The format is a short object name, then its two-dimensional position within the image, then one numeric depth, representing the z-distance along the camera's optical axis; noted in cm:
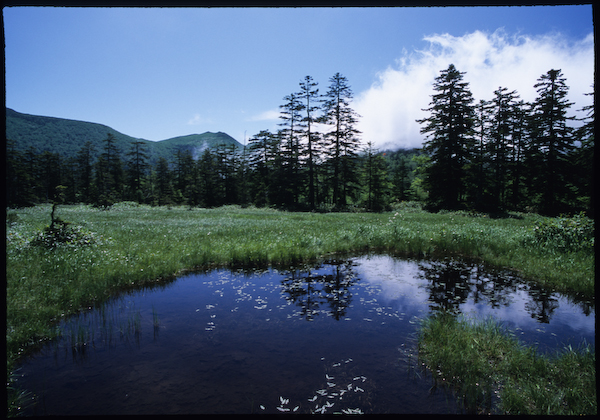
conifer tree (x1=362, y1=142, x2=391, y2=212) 4991
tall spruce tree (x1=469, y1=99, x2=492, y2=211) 3275
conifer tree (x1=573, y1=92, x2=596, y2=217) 3057
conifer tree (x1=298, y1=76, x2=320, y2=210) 4334
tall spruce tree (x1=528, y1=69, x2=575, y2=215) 3005
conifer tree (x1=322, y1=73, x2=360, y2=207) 4369
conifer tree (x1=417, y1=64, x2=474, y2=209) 3534
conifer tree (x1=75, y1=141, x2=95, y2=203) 7236
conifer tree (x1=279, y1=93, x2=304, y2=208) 4619
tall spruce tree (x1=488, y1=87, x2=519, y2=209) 3422
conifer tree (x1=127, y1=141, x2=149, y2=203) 7362
